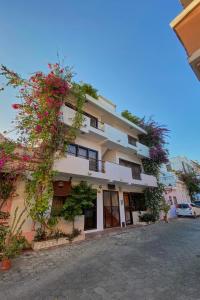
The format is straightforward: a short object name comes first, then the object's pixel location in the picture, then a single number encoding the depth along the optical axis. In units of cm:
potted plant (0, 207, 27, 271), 527
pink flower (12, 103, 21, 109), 889
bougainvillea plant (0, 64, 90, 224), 778
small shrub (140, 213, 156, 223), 1448
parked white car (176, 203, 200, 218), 1906
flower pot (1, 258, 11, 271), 519
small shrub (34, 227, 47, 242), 773
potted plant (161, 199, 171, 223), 1578
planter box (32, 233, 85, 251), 722
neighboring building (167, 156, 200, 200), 3089
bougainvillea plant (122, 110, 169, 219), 1607
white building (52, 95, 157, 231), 1025
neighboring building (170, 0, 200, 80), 274
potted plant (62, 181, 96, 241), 870
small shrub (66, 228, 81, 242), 849
